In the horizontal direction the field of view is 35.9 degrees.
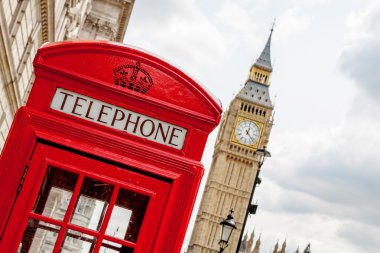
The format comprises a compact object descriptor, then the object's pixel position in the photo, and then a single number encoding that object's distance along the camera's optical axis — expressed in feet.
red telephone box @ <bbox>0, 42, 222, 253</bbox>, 9.53
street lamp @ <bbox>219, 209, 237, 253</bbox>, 35.19
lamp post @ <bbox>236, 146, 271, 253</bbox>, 38.55
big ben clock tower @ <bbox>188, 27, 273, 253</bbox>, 211.61
